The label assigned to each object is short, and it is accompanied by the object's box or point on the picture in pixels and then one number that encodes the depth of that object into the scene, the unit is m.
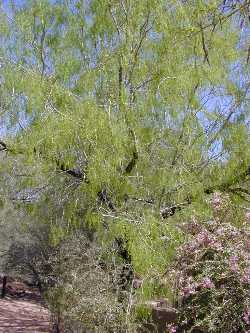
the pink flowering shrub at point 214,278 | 6.33
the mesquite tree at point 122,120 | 6.75
